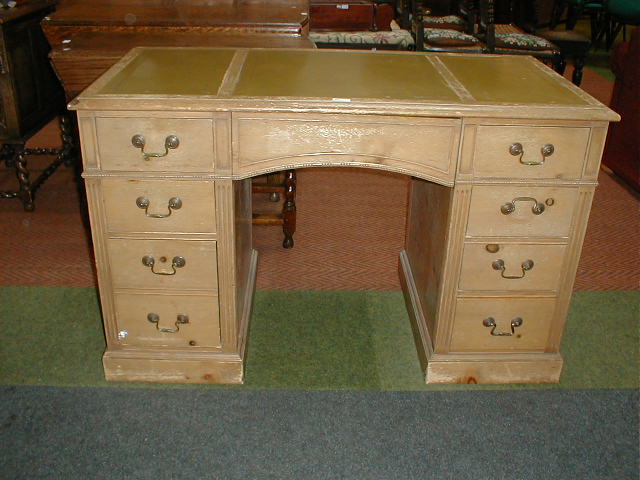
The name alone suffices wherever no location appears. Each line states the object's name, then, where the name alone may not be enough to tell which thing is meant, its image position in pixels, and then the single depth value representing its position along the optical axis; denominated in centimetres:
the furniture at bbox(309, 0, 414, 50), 479
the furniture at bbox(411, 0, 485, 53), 487
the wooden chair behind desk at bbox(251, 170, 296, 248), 307
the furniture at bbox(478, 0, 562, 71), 488
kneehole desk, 186
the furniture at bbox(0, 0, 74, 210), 325
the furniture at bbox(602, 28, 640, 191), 396
